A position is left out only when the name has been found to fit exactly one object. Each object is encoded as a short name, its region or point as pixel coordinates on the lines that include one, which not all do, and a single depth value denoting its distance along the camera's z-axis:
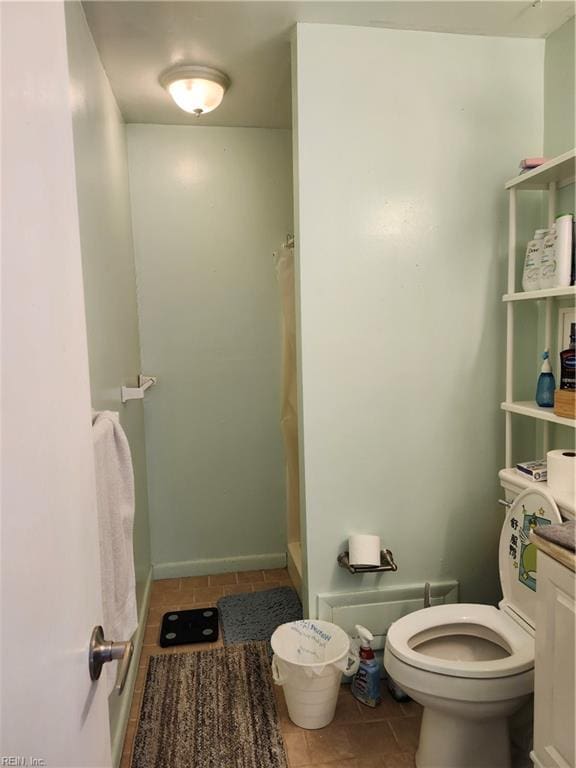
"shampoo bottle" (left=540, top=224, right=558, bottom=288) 1.76
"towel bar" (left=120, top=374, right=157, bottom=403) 2.17
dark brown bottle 1.70
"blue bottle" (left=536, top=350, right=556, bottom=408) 1.87
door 0.48
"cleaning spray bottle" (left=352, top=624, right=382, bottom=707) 1.96
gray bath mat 2.44
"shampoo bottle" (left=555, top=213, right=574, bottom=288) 1.69
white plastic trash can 1.79
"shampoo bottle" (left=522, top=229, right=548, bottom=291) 1.84
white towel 1.44
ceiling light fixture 2.15
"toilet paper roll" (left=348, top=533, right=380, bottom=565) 1.97
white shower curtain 2.60
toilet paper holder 1.98
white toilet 1.47
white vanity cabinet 1.09
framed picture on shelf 1.92
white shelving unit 1.78
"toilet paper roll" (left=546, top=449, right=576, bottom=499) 1.63
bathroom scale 2.39
